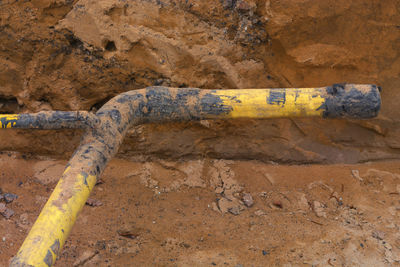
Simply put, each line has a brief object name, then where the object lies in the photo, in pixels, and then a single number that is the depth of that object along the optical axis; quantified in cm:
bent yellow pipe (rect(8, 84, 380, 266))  158
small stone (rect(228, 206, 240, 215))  248
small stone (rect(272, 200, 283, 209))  254
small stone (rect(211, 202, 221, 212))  252
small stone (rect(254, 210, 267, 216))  247
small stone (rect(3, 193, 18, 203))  249
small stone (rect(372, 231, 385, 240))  229
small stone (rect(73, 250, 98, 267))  210
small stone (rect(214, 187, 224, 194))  264
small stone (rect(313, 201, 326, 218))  246
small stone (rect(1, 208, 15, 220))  237
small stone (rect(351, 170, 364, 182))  271
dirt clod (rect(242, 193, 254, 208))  254
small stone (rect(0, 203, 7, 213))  240
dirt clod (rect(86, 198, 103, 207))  250
